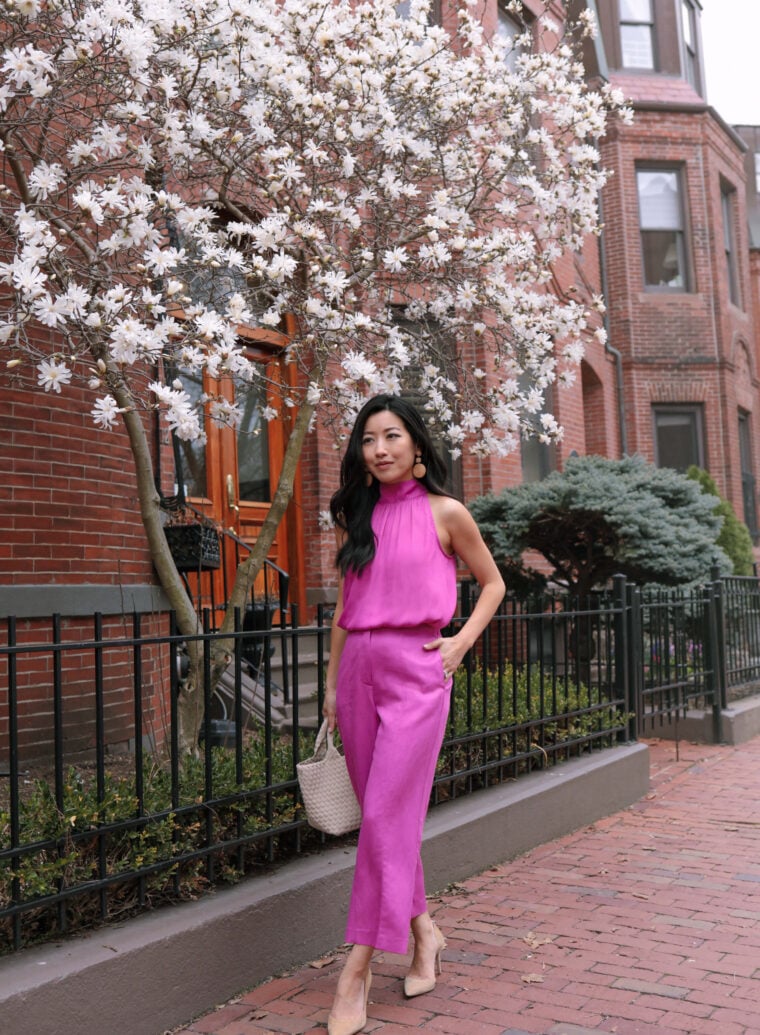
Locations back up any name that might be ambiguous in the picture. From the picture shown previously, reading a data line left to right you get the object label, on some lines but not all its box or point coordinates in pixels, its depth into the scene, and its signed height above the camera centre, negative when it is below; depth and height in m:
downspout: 16.94 +3.74
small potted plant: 6.88 +0.50
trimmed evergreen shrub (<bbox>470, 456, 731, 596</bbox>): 9.71 +0.80
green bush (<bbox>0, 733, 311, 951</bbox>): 3.35 -0.72
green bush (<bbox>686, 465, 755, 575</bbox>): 15.66 +1.03
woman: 3.48 -0.12
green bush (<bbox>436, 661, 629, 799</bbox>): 5.57 -0.63
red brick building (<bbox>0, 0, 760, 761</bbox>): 9.63 +4.84
